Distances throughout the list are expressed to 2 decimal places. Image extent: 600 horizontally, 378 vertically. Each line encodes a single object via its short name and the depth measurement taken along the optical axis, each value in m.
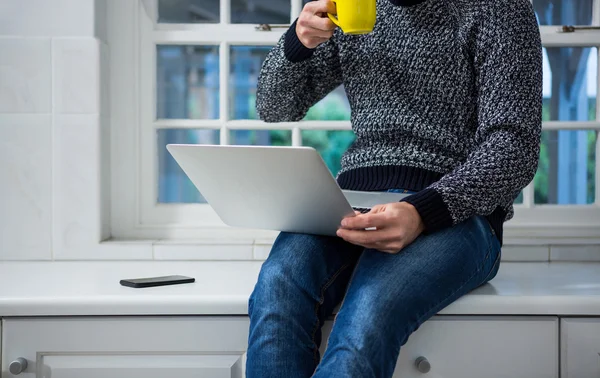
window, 2.04
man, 1.18
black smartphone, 1.49
